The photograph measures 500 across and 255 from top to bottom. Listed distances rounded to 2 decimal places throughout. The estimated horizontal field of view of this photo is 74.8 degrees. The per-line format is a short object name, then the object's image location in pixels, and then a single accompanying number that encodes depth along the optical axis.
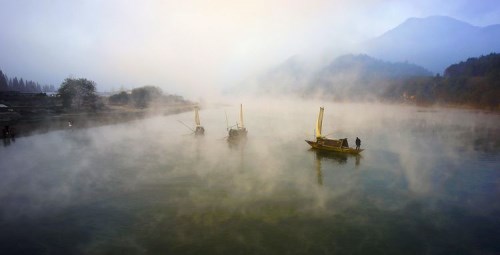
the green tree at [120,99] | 130.25
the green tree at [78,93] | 86.69
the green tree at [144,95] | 129.25
